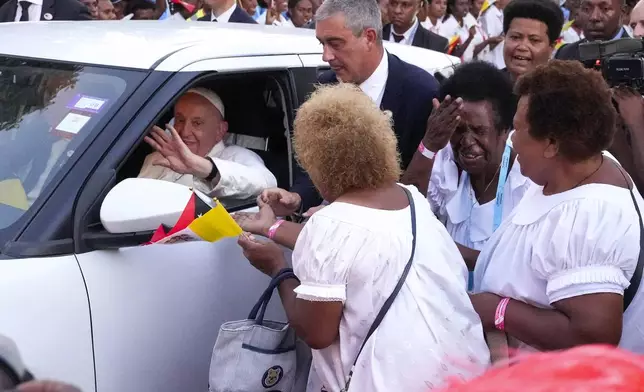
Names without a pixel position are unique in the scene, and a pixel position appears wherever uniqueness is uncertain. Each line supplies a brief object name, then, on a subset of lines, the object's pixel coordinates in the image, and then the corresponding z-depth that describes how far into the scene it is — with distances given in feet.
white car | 8.71
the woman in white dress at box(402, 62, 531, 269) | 11.68
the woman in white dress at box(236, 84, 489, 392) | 8.46
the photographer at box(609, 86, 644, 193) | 12.39
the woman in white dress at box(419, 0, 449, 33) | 41.65
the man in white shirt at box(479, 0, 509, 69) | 38.68
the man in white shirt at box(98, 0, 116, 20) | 28.55
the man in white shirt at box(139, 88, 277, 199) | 10.95
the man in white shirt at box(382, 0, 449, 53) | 30.07
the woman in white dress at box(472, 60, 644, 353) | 8.41
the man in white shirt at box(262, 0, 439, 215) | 13.29
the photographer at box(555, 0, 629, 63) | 20.94
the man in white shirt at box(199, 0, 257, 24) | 22.45
